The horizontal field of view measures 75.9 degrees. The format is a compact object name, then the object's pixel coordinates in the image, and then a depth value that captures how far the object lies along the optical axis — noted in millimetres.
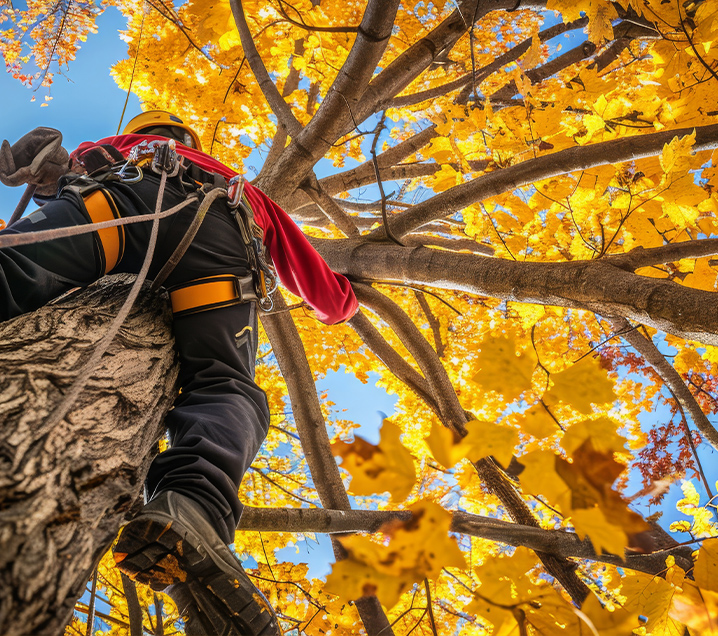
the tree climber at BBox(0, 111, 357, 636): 987
